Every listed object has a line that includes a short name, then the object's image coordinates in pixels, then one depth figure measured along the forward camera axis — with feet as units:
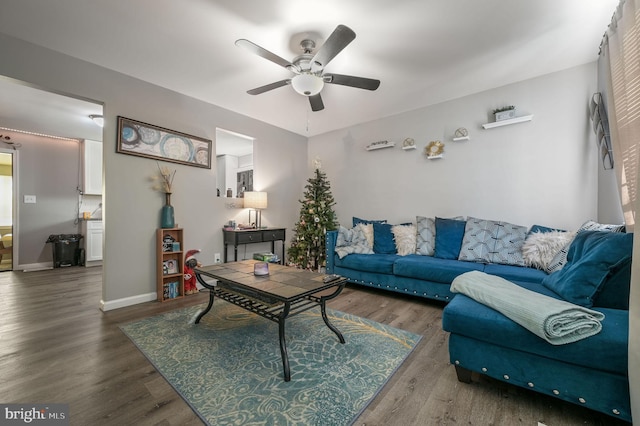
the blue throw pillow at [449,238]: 10.44
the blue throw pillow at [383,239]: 12.04
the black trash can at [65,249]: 15.71
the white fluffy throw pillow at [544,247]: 8.33
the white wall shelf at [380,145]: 13.57
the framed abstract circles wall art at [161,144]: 9.68
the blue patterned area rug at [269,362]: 4.58
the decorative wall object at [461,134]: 11.43
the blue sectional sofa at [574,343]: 3.95
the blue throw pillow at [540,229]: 9.27
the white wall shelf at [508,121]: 10.02
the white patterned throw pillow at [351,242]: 12.10
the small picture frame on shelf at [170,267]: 10.44
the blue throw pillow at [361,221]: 13.73
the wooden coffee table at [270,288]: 5.72
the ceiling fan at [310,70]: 6.39
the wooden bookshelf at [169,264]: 10.22
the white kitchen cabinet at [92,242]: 16.43
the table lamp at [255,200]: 13.60
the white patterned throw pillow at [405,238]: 11.55
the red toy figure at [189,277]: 10.82
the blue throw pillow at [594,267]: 4.80
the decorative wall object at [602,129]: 7.99
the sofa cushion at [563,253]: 6.91
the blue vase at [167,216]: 10.53
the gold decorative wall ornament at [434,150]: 12.14
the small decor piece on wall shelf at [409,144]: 13.01
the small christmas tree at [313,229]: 14.56
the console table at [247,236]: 12.67
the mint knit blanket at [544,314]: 4.10
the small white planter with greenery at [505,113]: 10.33
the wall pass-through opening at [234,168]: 19.58
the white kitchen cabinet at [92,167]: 16.88
